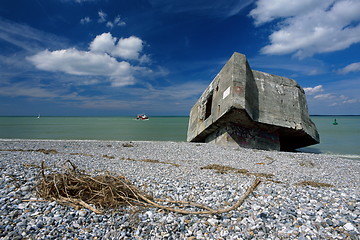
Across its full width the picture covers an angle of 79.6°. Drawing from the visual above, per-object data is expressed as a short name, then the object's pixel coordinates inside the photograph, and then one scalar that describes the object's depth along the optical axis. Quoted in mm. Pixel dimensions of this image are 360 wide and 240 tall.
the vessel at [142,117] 80588
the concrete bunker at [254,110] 9328
